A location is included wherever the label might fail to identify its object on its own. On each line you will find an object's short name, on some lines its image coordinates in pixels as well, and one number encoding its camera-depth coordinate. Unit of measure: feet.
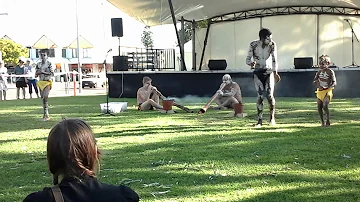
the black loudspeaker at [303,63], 63.21
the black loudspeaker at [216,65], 66.08
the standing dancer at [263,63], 31.78
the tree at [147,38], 182.03
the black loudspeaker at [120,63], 68.74
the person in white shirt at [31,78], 74.33
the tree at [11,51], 185.88
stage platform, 61.67
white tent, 76.89
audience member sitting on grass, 6.38
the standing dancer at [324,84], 30.45
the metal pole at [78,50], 92.12
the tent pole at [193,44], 88.17
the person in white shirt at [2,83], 69.92
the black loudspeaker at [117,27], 67.15
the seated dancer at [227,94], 43.93
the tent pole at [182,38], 70.05
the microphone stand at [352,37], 79.00
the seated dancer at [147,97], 46.26
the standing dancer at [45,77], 38.47
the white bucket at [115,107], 44.45
